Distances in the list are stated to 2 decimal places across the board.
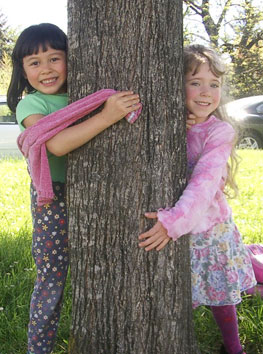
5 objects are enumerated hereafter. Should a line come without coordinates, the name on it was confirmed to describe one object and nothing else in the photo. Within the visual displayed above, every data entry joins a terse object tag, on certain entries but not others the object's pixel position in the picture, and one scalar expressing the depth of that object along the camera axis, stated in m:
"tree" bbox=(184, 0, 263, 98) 20.22
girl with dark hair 1.88
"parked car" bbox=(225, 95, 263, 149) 10.12
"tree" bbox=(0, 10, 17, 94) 38.49
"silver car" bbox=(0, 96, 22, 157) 9.62
